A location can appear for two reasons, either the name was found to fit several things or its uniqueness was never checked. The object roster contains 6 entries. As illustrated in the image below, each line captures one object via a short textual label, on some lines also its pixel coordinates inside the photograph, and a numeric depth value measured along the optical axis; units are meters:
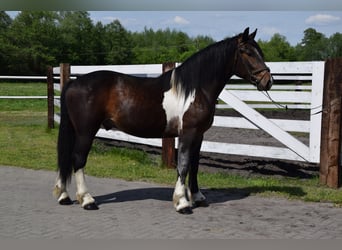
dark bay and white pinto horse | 4.98
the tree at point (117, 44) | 38.41
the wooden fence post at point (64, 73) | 10.63
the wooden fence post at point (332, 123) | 6.00
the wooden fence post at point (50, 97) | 12.50
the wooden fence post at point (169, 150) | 7.57
